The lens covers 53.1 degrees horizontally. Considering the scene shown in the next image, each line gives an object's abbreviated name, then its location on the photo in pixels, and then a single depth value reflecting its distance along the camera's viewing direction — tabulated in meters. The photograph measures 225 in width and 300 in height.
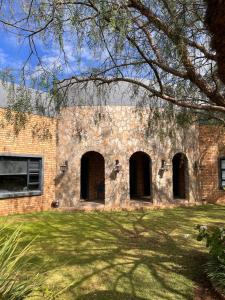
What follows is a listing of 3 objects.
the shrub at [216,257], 3.73
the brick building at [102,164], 8.85
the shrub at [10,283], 1.91
